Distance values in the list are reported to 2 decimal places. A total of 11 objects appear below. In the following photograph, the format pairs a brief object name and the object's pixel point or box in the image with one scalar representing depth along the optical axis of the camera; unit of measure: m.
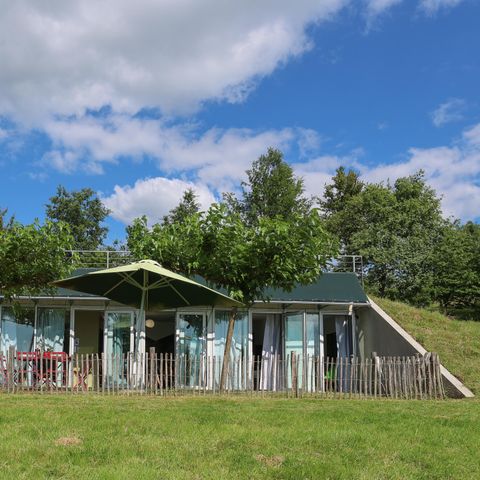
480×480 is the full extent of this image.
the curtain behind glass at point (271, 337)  16.56
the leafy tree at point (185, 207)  35.38
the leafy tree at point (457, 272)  25.14
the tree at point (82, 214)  36.88
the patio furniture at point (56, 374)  11.60
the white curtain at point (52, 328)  16.17
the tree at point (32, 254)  11.02
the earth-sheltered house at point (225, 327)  15.99
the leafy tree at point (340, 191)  42.50
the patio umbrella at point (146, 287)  8.94
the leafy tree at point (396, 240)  26.06
